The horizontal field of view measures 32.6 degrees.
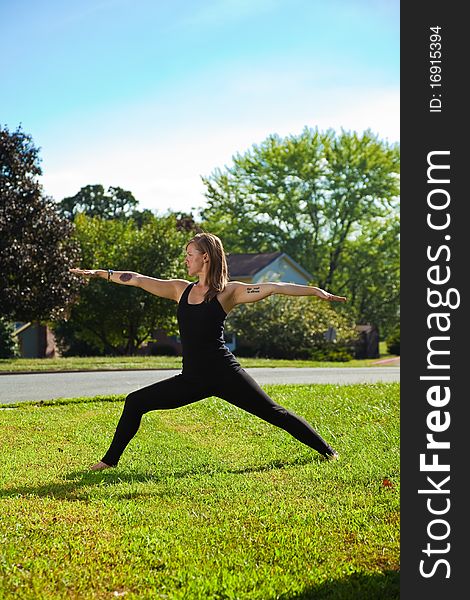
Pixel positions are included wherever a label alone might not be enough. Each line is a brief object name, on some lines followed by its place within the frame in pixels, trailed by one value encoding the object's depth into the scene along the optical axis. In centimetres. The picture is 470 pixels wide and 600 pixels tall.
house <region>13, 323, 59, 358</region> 4012
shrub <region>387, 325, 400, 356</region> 4837
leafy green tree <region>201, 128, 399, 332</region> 5472
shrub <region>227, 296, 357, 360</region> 3588
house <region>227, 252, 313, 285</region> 4375
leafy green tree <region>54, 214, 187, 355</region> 3172
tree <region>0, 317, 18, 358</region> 3130
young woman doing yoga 677
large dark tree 2358
